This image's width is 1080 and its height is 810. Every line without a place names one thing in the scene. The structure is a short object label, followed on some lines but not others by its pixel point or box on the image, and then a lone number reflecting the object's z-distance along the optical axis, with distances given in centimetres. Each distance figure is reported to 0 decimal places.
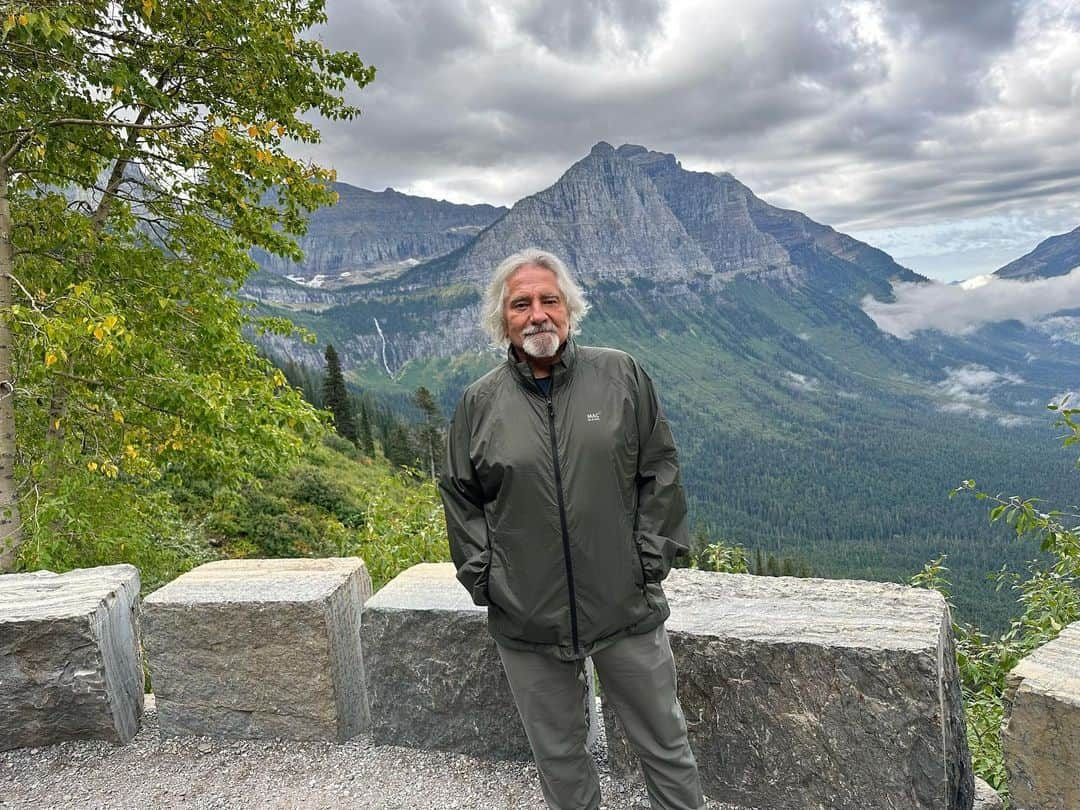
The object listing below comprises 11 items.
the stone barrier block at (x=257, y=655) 426
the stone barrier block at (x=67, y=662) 421
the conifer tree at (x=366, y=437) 5984
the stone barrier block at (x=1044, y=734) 277
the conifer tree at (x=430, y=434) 5678
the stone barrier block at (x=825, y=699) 319
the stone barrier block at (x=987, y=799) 359
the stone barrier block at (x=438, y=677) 411
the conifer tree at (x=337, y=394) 5459
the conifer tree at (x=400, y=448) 5762
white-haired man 295
